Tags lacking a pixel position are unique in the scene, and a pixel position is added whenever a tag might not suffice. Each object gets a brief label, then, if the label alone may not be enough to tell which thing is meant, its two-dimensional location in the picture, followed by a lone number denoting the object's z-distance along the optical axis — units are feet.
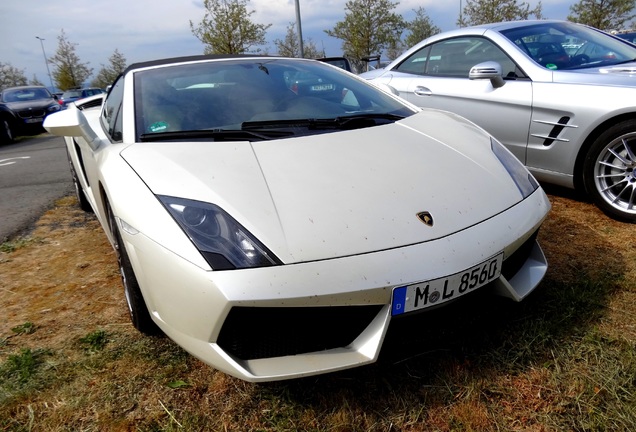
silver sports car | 9.39
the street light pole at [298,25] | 53.78
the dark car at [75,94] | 59.35
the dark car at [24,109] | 36.06
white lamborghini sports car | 4.53
